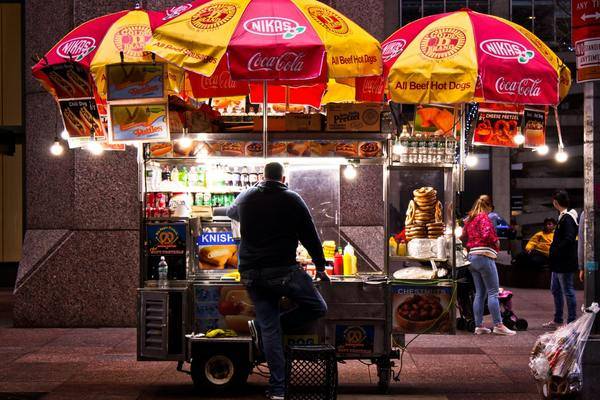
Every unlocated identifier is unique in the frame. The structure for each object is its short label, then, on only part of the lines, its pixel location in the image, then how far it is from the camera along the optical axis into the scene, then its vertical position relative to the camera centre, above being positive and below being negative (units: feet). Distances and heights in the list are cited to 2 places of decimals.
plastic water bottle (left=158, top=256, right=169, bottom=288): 28.86 -2.05
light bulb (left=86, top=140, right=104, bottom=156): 32.13 +2.06
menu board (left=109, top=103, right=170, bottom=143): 28.02 +2.48
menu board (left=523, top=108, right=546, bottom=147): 32.30 +2.66
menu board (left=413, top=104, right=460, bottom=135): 30.42 +2.77
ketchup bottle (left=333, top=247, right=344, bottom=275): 29.76 -1.88
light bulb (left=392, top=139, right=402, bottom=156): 29.01 +1.72
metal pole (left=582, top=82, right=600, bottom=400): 25.17 +0.36
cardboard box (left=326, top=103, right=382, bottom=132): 29.09 +2.68
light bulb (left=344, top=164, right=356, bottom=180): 30.57 +1.11
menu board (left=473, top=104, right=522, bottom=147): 32.27 +2.69
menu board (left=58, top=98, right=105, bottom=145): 31.48 +2.94
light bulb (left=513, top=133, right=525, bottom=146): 32.42 +2.26
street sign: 24.73 +4.37
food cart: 28.09 -1.49
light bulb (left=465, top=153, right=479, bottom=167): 33.12 +1.57
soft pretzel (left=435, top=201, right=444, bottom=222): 29.81 -0.22
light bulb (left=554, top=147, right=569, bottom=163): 32.96 +1.73
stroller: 42.09 -4.54
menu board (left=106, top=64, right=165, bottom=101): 27.81 +3.68
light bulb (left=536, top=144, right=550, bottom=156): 32.30 +1.94
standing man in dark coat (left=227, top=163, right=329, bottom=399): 26.25 -1.44
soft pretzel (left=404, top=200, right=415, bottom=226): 29.78 -0.35
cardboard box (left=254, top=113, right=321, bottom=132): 29.37 +2.53
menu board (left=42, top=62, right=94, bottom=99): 30.27 +4.09
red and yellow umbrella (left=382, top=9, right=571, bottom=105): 27.37 +4.11
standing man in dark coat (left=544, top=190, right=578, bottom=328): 42.63 -2.17
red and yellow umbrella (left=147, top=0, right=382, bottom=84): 26.00 +4.51
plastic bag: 23.80 -3.93
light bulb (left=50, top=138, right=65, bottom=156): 35.65 +2.19
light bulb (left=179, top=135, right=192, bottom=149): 29.19 +2.00
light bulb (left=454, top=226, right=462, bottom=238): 43.33 -1.24
